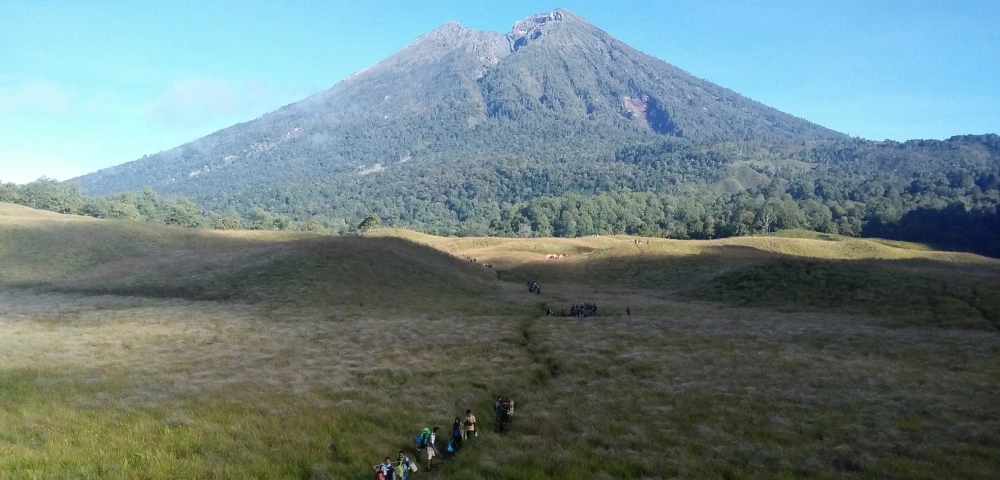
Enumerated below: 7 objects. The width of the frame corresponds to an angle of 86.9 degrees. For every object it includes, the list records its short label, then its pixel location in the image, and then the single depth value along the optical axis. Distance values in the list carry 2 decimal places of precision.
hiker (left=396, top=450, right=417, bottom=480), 15.78
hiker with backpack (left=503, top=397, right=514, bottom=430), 20.58
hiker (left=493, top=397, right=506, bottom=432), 20.65
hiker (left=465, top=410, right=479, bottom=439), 19.22
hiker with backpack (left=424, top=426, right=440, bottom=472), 16.98
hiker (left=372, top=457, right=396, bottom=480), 15.39
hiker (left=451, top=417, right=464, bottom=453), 18.56
